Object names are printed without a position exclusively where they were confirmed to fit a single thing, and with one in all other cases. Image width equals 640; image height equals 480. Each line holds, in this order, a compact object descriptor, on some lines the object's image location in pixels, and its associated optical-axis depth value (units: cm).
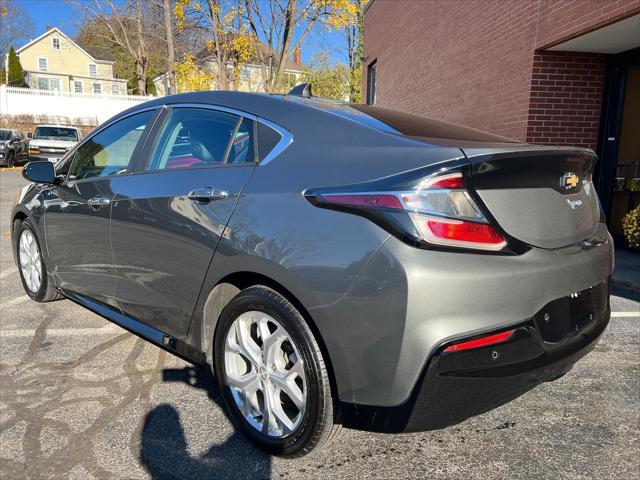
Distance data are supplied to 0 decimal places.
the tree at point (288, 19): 1397
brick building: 596
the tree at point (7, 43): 4438
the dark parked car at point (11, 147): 2158
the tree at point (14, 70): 4512
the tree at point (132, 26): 1856
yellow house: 5053
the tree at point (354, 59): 2870
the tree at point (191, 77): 1466
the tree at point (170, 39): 1545
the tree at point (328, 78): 3338
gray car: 183
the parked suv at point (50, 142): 2053
